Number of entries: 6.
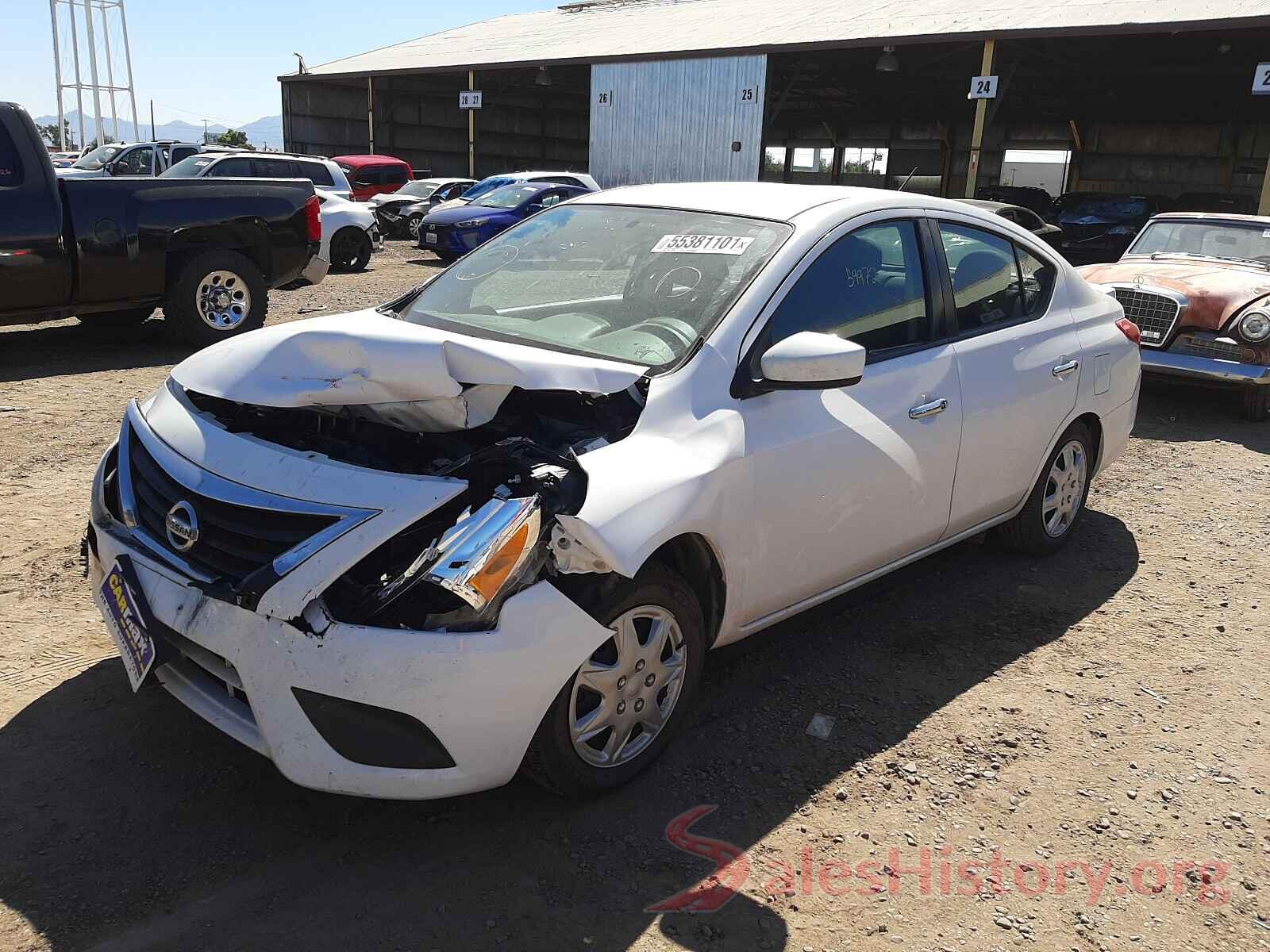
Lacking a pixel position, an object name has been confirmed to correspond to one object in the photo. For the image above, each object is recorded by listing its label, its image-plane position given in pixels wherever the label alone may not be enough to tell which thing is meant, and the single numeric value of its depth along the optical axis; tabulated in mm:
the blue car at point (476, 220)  17609
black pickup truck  7789
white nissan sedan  2510
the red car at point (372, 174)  24281
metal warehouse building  22188
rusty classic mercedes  8102
